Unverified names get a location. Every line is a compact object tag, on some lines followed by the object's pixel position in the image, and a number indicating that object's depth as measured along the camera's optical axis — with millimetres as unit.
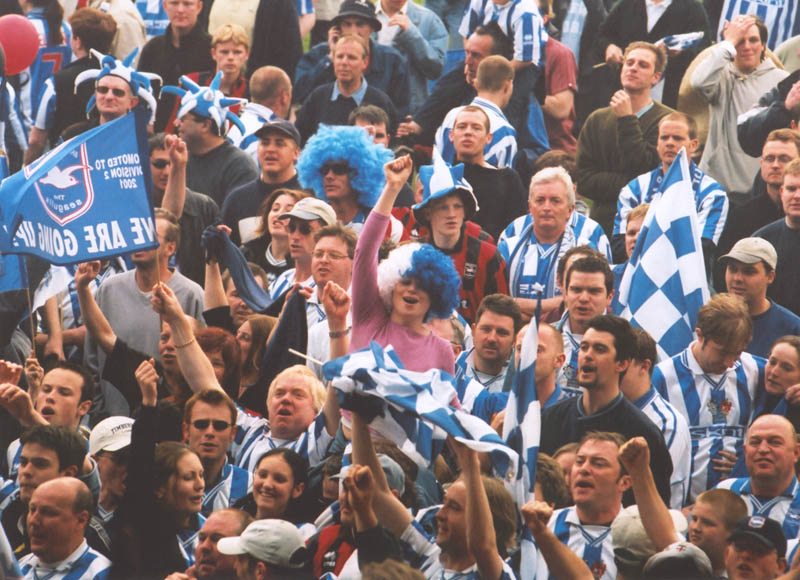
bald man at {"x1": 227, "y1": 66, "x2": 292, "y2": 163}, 24562
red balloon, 24203
